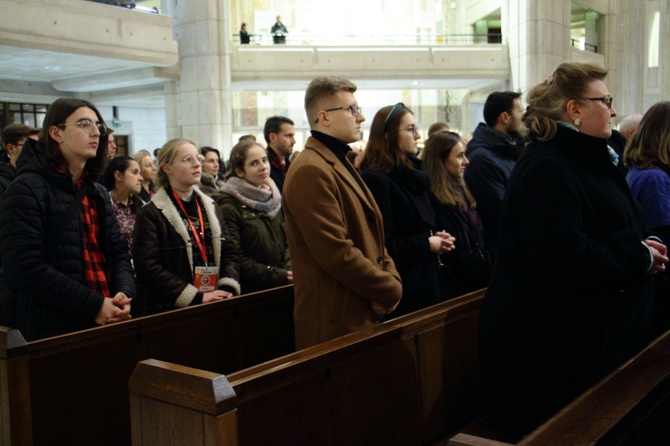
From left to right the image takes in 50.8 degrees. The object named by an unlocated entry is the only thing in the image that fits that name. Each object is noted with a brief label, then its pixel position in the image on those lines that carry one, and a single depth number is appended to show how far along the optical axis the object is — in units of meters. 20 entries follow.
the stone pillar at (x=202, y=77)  16.33
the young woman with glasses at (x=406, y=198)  3.45
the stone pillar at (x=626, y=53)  21.95
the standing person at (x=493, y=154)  3.90
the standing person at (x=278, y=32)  18.72
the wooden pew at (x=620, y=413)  1.62
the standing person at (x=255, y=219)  4.10
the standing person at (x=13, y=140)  5.09
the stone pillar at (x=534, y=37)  18.42
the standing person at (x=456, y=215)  3.88
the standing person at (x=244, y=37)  18.19
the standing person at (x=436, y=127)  5.88
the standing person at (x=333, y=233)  2.75
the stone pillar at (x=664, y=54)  21.05
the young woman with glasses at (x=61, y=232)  2.96
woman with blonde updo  2.25
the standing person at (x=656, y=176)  3.35
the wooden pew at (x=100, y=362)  2.60
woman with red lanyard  3.66
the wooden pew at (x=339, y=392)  2.04
